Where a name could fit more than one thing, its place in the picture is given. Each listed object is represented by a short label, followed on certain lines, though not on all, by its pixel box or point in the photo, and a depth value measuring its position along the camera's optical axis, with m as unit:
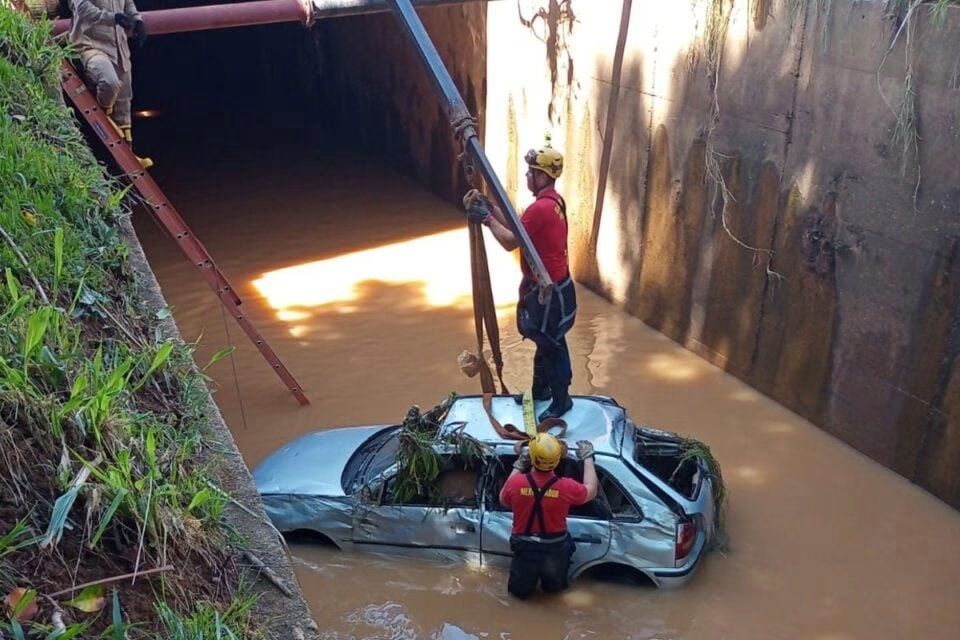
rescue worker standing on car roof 5.86
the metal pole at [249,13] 8.50
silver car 5.95
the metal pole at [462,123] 5.51
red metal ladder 7.25
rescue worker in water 5.61
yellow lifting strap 6.32
